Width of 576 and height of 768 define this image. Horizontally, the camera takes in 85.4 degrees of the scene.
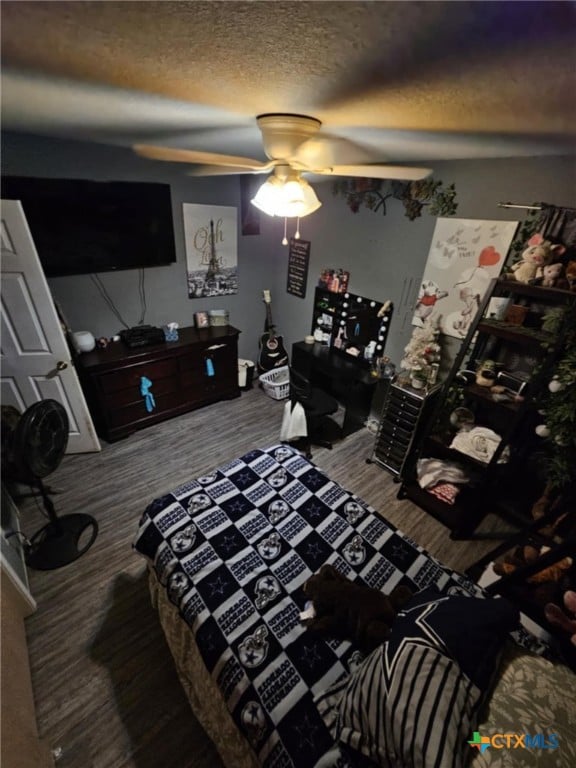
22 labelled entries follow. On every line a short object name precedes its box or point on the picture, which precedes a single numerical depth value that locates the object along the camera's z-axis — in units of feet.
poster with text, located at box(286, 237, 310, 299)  11.25
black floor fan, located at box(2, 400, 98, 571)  4.87
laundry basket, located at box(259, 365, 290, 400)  11.77
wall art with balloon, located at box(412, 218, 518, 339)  6.86
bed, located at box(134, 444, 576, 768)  2.77
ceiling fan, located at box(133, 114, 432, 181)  3.48
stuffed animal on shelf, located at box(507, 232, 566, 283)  5.64
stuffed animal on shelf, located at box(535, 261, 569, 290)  5.53
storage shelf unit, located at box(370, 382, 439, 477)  7.74
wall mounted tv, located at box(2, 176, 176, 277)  7.30
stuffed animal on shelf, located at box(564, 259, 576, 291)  5.34
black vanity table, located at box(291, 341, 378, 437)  9.97
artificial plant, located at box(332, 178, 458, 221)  7.45
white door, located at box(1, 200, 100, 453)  6.15
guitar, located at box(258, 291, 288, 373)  12.93
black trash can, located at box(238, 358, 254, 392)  12.05
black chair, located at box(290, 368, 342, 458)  8.90
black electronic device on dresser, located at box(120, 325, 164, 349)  9.34
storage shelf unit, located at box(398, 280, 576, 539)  5.76
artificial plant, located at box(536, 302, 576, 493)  5.16
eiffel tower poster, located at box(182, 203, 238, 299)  10.11
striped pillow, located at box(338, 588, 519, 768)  2.61
